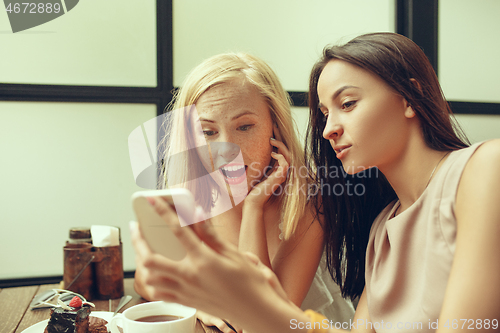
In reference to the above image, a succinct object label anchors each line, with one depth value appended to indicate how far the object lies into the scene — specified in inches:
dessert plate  30.5
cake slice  29.0
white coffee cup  21.9
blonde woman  35.9
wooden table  32.8
